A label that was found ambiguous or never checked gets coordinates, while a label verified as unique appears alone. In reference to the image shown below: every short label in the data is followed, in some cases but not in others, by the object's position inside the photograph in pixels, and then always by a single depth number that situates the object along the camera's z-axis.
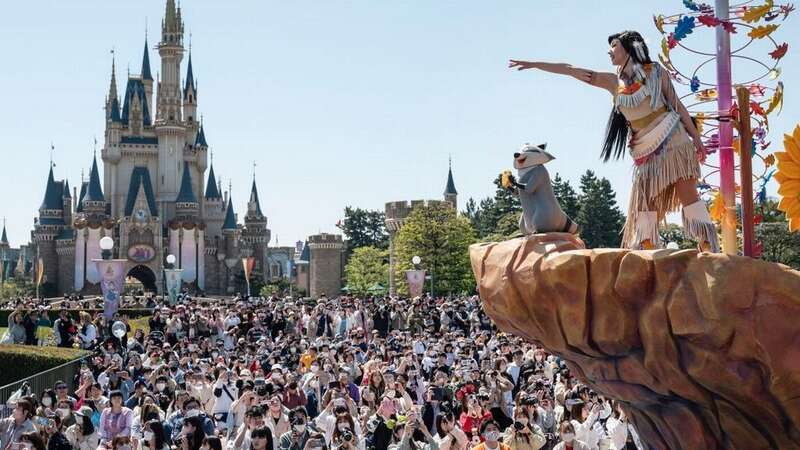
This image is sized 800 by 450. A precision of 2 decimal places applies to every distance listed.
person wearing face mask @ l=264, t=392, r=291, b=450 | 12.54
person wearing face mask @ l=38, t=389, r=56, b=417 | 13.93
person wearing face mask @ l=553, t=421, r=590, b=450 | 12.53
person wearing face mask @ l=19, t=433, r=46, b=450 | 10.51
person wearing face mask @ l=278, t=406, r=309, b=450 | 11.80
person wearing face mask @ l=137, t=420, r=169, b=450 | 10.59
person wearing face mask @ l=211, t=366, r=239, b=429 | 15.29
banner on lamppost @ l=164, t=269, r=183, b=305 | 45.97
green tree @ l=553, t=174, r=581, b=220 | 71.75
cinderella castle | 93.44
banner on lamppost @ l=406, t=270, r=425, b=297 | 40.53
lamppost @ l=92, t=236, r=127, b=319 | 29.53
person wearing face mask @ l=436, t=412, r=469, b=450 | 11.84
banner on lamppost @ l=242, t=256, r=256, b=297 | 66.28
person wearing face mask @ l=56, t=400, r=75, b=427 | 13.57
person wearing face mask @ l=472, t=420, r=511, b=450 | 11.01
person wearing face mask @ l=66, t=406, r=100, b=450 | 12.80
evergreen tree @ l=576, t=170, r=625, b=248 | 68.88
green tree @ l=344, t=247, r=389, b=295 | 84.94
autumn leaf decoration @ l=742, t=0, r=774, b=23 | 8.90
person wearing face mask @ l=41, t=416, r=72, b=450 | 11.73
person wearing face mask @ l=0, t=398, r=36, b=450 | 11.88
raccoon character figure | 8.56
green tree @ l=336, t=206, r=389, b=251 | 100.19
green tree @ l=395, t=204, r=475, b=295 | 62.41
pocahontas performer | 8.59
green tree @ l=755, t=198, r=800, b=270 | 48.22
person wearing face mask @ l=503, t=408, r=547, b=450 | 11.72
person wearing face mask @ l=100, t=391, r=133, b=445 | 12.67
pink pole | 8.69
